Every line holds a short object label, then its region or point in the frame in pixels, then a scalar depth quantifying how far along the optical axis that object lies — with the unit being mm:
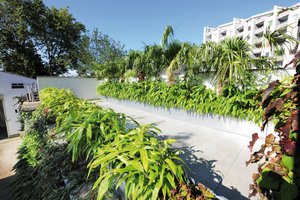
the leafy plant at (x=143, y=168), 689
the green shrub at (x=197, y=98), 2461
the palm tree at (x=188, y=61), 3158
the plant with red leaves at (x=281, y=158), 609
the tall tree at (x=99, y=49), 15695
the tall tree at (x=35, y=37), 12648
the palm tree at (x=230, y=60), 2481
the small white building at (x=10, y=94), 8562
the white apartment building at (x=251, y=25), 25688
